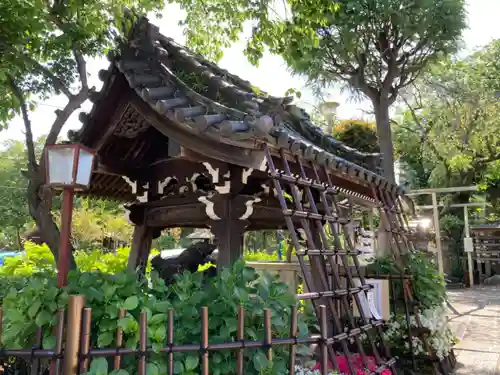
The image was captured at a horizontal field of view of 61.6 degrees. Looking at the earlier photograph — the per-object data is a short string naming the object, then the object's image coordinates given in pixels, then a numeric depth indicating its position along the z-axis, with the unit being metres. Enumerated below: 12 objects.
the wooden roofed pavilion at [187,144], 4.32
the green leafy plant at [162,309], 2.81
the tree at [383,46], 12.47
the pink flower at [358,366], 4.59
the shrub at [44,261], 8.66
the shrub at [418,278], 6.85
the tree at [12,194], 29.00
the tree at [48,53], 4.63
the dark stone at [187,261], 7.18
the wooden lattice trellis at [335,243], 3.99
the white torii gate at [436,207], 14.20
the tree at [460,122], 18.31
